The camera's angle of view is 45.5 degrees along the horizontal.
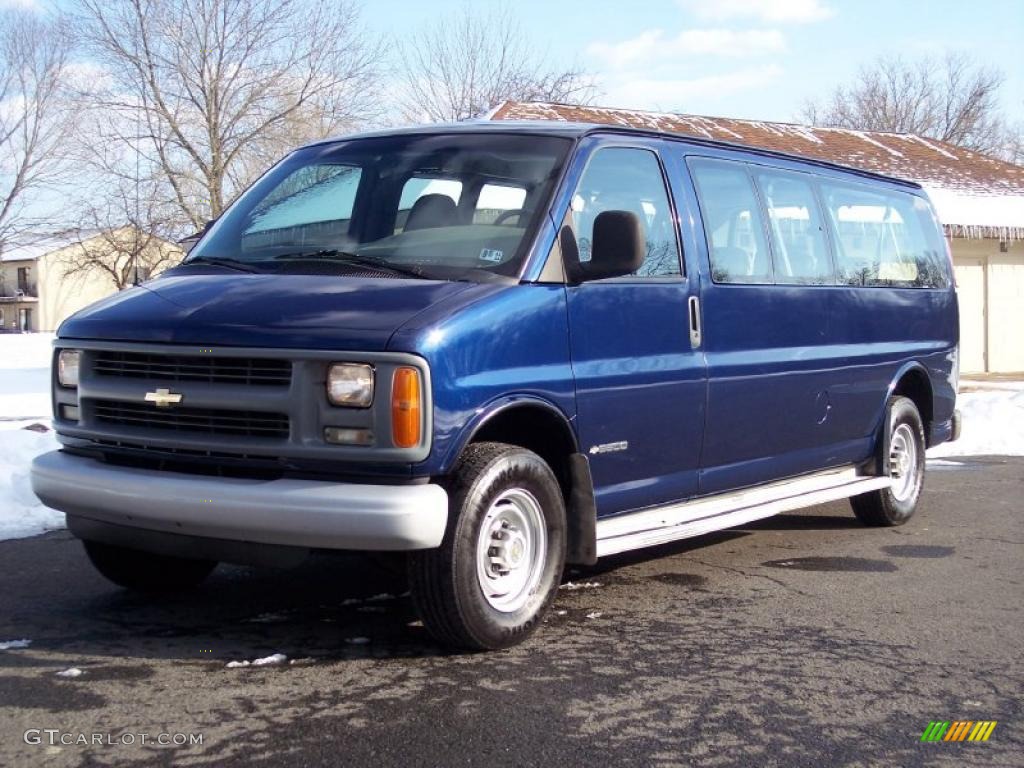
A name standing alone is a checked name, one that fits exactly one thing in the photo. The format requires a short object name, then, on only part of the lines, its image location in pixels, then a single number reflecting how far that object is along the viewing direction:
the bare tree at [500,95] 32.94
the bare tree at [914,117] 55.31
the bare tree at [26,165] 43.16
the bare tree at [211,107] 29.58
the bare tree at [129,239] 31.33
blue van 4.41
